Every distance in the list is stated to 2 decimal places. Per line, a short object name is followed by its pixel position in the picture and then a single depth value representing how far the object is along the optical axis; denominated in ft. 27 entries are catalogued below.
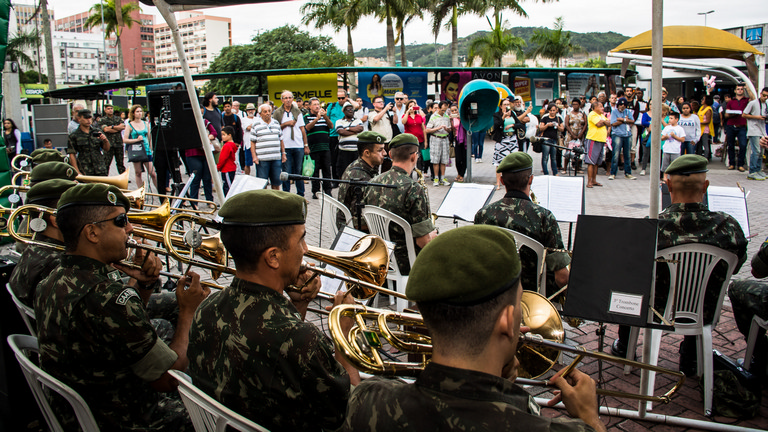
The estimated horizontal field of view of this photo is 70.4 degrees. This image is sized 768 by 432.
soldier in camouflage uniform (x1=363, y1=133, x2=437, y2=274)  15.30
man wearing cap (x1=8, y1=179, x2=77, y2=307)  9.92
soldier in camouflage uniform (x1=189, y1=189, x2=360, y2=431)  6.51
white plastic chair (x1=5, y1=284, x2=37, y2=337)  9.53
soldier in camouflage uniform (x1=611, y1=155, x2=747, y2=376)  11.54
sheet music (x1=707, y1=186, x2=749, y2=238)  14.11
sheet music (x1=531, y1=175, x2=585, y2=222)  15.49
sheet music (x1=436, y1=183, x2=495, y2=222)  16.08
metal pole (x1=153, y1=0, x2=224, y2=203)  11.93
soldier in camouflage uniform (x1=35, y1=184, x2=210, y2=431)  7.82
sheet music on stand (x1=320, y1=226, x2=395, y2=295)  12.40
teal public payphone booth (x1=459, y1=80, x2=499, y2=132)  41.62
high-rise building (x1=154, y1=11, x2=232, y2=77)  453.17
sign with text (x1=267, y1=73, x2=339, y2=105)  52.08
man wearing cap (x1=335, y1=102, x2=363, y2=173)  36.06
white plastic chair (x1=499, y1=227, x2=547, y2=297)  12.55
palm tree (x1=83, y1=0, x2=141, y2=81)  130.28
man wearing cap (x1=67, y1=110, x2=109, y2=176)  33.50
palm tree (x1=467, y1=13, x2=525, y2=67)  142.51
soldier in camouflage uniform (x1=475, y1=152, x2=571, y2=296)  12.83
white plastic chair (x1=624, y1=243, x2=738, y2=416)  11.15
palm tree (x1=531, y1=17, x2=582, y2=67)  192.44
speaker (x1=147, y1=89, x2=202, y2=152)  27.99
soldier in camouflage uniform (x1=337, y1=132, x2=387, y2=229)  17.99
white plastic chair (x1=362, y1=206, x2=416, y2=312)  15.16
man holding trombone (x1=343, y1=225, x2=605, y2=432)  4.73
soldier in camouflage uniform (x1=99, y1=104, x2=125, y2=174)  38.17
